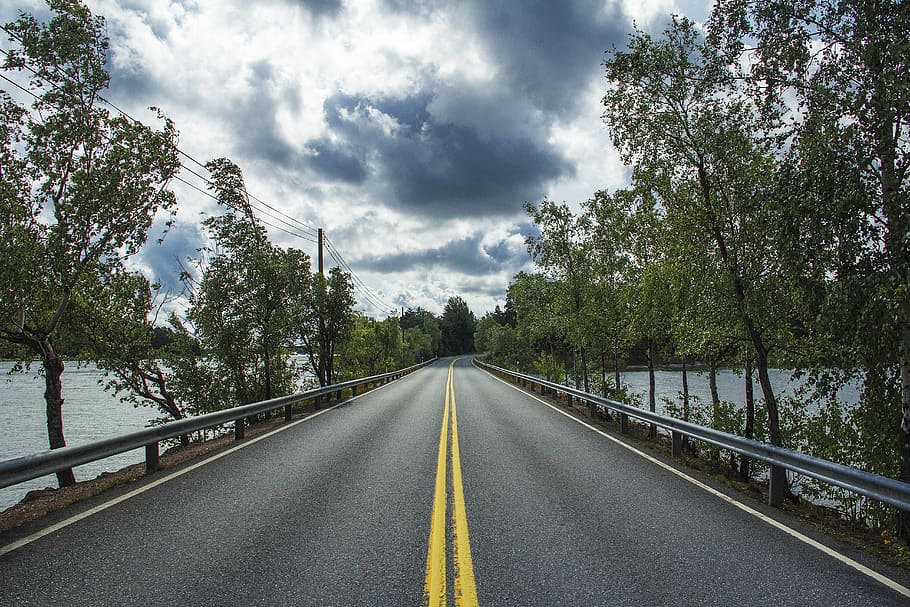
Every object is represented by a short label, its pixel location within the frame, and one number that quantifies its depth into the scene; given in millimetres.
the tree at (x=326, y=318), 24031
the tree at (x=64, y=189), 9703
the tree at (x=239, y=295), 17938
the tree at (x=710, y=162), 8898
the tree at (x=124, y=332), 13172
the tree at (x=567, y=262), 21891
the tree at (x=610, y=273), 19484
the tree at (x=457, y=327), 159250
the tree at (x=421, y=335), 89538
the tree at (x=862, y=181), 5633
